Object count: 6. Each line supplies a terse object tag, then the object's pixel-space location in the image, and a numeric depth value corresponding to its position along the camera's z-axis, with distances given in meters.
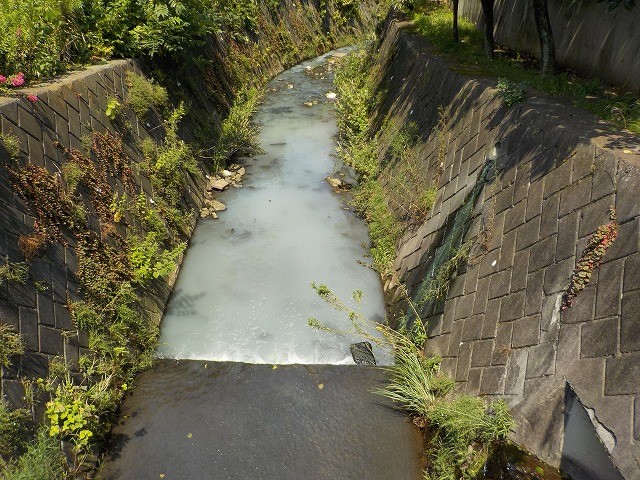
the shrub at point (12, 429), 3.31
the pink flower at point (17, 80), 4.92
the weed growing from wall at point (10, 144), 4.16
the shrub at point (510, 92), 5.21
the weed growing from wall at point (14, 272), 3.76
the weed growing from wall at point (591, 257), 3.14
